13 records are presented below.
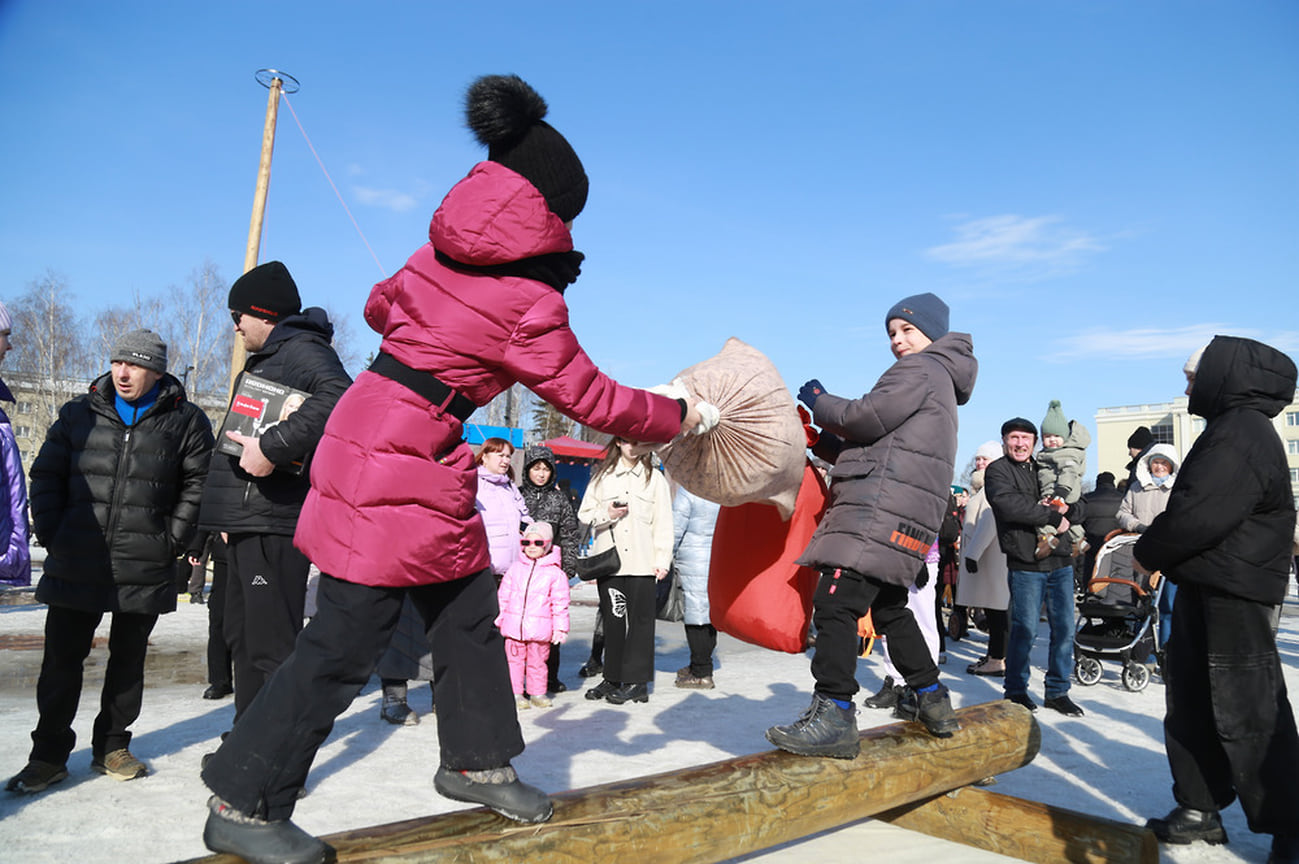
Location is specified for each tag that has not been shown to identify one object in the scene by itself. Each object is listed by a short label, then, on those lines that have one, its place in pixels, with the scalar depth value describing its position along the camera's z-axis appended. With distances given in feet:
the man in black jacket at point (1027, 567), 21.01
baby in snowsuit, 21.56
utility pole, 51.52
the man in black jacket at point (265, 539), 12.82
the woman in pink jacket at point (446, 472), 7.68
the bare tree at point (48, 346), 123.65
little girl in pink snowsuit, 20.66
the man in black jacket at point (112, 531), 13.34
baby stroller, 24.47
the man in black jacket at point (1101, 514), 31.68
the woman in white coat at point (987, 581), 26.45
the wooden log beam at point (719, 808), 7.76
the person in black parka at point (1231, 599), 11.62
